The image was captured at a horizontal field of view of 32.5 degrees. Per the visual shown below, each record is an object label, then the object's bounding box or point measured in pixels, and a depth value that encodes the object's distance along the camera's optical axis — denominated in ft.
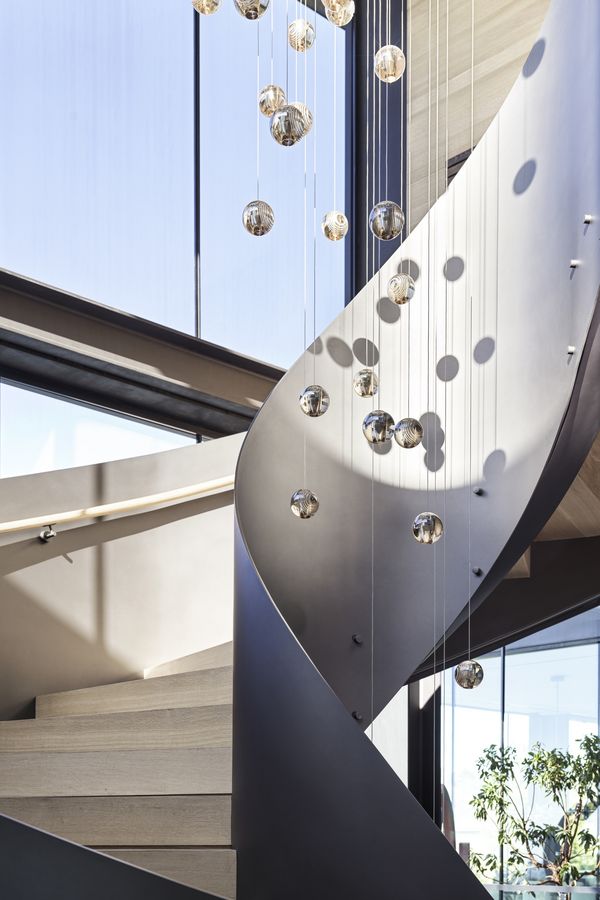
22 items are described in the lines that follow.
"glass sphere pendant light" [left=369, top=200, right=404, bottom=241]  9.13
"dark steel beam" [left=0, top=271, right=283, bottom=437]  16.46
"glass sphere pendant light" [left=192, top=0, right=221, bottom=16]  8.45
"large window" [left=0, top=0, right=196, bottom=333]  17.24
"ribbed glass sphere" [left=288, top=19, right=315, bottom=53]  8.78
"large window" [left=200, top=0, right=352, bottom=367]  19.88
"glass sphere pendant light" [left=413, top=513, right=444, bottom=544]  10.12
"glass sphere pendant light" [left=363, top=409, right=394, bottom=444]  9.72
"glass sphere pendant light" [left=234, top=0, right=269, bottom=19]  8.23
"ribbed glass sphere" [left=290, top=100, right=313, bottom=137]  8.39
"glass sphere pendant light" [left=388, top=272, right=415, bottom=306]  11.02
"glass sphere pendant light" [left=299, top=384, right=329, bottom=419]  9.91
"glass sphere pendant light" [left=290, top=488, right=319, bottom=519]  10.47
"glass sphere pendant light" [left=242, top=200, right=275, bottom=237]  8.84
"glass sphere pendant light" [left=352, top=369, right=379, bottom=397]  10.63
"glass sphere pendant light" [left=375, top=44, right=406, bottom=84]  9.10
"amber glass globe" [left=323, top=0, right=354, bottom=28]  8.68
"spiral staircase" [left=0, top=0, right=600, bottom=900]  8.26
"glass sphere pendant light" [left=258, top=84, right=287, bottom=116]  8.77
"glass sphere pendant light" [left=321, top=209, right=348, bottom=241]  9.79
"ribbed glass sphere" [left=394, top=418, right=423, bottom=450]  9.69
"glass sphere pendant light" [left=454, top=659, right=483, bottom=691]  10.36
